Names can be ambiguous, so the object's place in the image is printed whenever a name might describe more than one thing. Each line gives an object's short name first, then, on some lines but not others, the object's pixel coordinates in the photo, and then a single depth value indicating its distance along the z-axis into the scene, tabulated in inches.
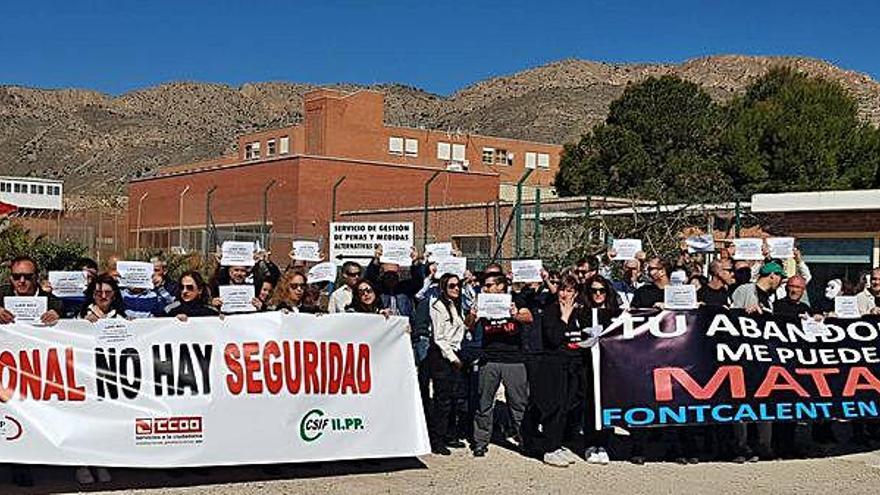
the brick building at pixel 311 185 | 1850.4
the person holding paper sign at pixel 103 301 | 330.0
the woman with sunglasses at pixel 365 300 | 367.6
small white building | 2704.2
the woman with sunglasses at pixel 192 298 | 343.0
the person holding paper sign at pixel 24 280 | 323.9
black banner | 374.0
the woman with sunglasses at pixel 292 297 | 361.1
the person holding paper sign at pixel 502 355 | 381.4
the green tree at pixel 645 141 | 1909.4
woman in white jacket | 388.2
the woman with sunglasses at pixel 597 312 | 379.9
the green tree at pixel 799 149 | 1727.4
